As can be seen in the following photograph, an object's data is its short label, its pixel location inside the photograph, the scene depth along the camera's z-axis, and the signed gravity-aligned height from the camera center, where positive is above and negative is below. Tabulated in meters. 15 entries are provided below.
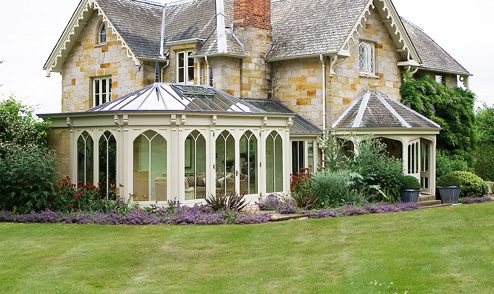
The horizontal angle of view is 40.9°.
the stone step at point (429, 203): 22.62 -1.68
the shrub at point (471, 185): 24.69 -1.18
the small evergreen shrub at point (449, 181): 23.78 -0.96
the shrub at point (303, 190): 18.64 -1.06
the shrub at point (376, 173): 20.98 -0.57
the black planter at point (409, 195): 21.75 -1.33
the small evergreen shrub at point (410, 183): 21.77 -0.94
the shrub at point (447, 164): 26.12 -0.38
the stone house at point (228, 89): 18.00 +2.58
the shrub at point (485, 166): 32.34 -0.58
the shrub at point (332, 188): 19.34 -0.98
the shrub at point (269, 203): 18.83 -1.37
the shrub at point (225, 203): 17.61 -1.25
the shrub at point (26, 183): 17.42 -0.67
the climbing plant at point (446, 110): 27.78 +1.92
